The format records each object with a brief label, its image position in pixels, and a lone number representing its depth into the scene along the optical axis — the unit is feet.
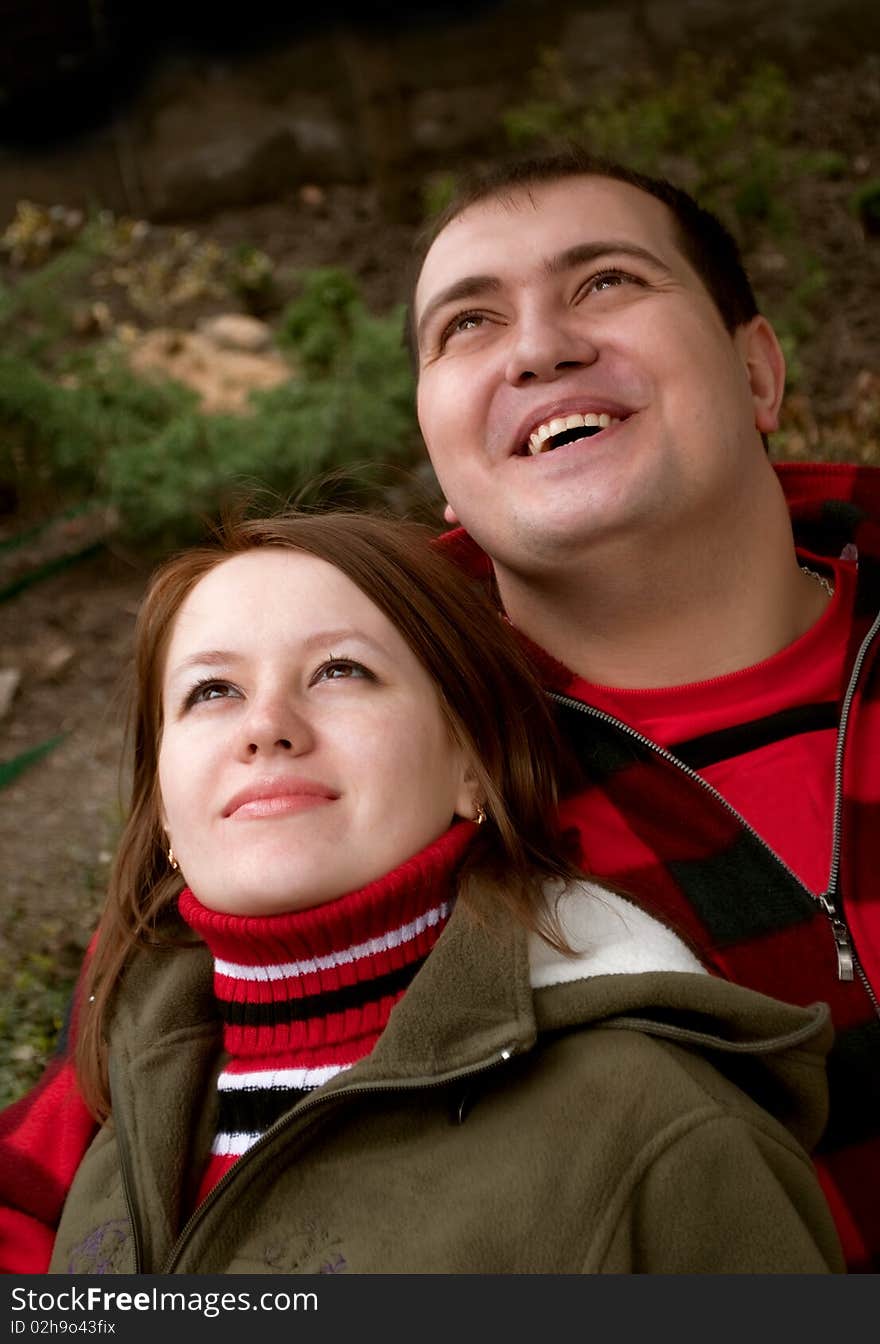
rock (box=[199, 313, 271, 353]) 23.18
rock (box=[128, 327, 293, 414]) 20.07
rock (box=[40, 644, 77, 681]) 14.48
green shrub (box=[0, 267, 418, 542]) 15.74
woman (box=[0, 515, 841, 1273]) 4.69
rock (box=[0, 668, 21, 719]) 13.88
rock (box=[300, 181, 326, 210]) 28.66
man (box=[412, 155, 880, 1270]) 6.31
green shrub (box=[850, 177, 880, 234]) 22.07
